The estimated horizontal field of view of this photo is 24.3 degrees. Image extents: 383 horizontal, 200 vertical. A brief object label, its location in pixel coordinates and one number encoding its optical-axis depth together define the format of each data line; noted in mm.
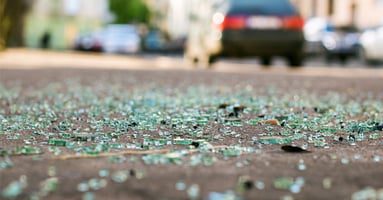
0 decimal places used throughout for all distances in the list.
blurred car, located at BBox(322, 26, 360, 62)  28188
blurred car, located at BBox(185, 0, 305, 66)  16688
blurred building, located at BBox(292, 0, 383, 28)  40781
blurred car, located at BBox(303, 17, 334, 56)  30594
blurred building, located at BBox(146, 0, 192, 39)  81688
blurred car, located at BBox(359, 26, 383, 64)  23219
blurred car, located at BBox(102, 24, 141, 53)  41844
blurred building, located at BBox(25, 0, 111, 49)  51875
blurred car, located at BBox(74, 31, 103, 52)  43469
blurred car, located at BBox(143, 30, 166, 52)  47650
